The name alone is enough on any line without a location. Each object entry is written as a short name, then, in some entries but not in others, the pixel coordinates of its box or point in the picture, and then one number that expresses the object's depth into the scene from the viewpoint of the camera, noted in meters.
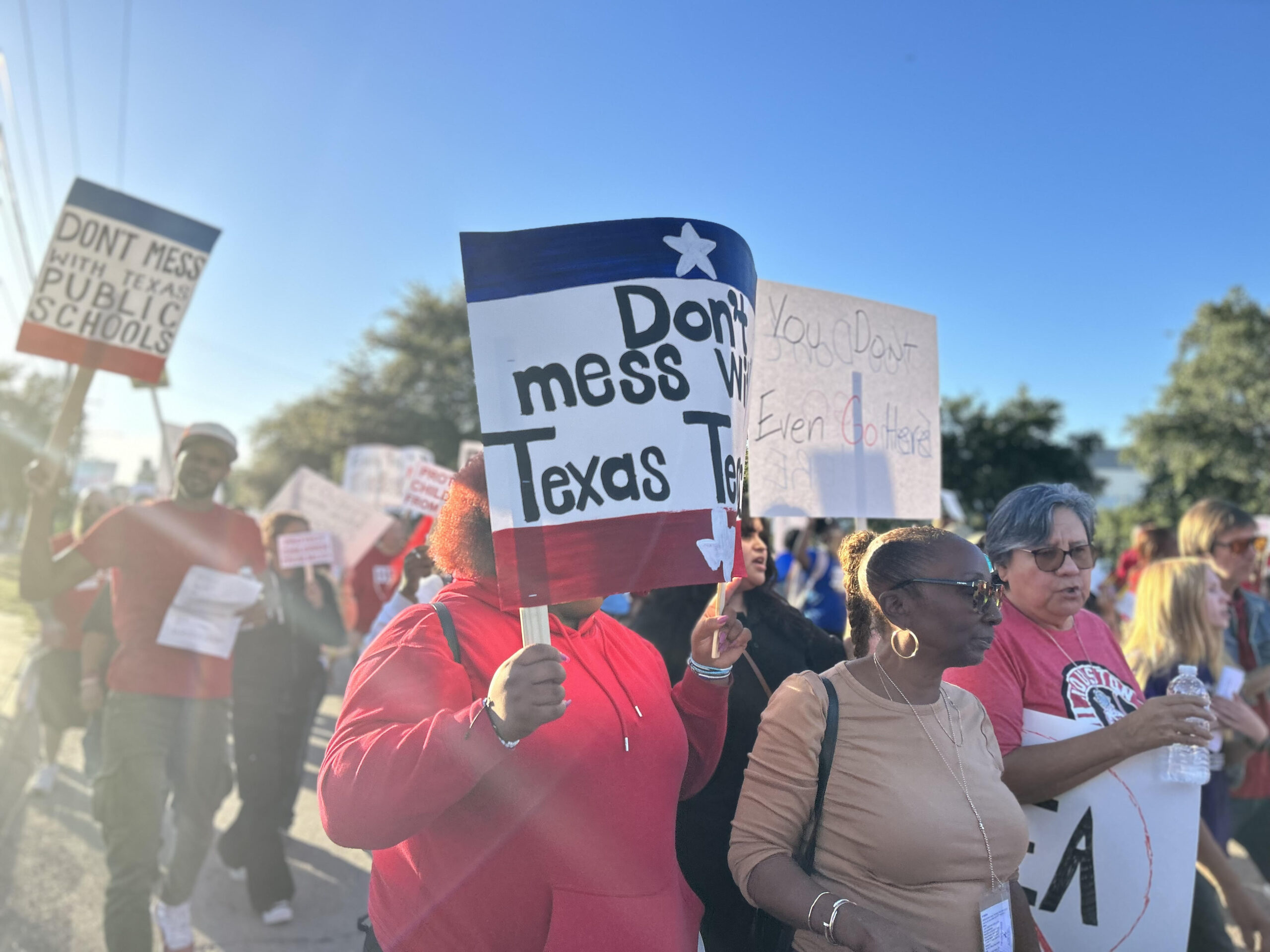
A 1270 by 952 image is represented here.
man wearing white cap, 3.22
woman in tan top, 1.83
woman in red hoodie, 1.44
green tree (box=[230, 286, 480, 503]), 33.72
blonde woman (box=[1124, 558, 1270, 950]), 3.28
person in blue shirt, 6.50
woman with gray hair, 2.14
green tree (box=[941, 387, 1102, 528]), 35.50
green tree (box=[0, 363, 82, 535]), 32.72
